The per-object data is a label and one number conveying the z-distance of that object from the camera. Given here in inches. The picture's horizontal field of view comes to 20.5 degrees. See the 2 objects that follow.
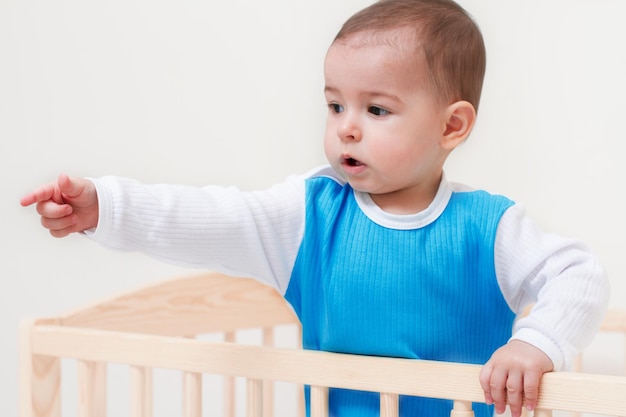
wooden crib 53.3
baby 55.9
